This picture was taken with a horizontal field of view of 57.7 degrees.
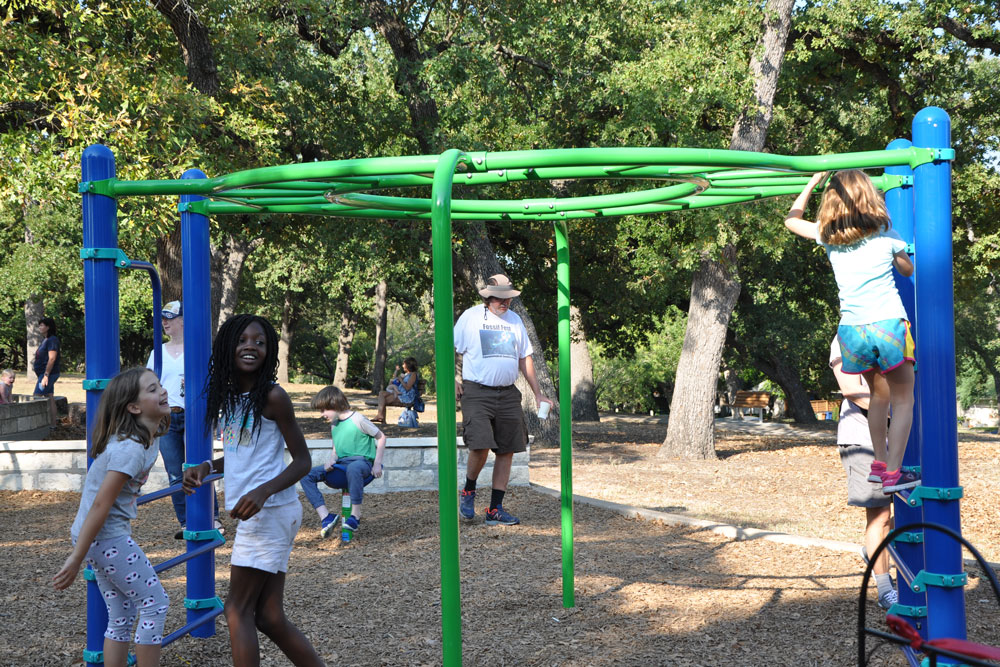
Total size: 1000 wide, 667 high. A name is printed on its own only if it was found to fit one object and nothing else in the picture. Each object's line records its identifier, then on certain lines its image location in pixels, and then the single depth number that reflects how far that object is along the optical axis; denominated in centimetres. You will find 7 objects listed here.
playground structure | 285
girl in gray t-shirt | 319
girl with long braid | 306
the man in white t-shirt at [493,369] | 650
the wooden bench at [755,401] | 2377
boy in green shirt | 649
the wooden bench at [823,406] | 3158
